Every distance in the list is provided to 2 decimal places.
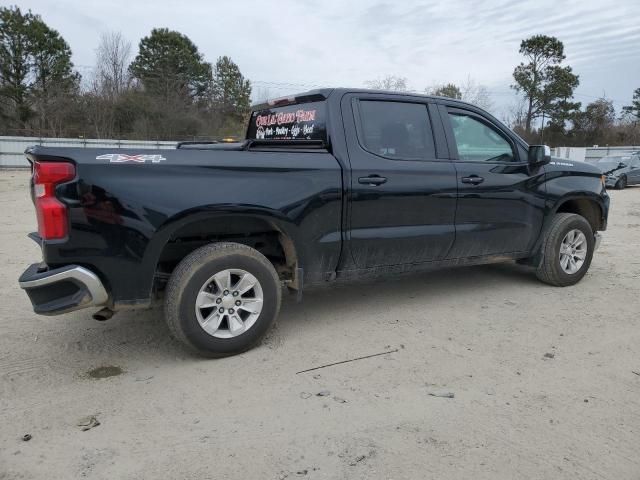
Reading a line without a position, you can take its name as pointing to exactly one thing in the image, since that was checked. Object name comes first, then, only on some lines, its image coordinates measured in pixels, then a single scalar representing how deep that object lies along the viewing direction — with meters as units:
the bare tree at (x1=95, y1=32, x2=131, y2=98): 37.75
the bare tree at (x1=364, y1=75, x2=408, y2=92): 39.95
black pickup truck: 3.15
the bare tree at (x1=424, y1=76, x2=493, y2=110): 43.91
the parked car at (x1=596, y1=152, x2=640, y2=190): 18.95
